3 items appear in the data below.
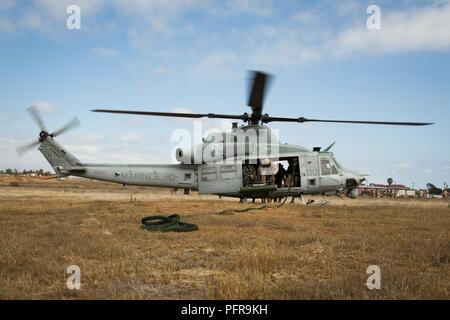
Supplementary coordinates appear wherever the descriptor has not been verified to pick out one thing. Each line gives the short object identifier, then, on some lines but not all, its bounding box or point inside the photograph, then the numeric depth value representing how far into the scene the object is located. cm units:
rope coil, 1175
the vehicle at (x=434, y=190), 8562
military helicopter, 1612
